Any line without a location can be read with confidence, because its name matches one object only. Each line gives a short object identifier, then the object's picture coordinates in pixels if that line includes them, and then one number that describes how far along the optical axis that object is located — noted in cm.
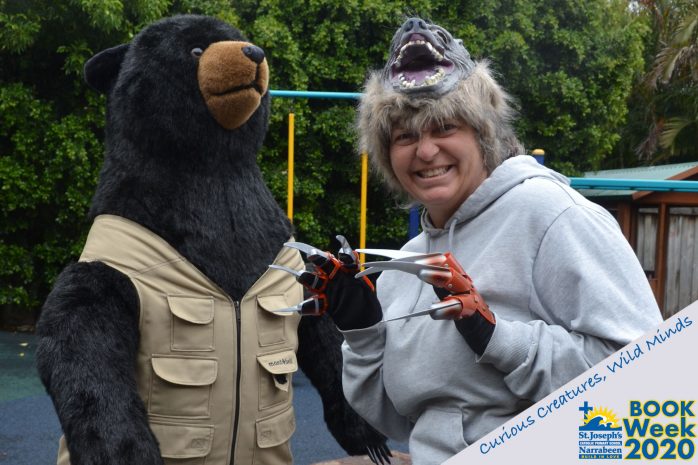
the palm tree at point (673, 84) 1269
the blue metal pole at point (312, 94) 514
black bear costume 224
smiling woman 133
